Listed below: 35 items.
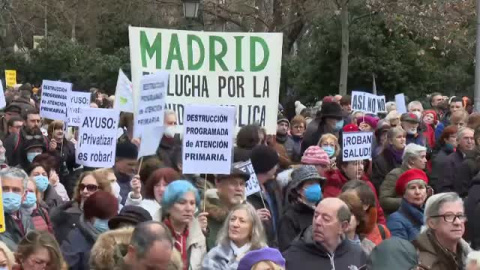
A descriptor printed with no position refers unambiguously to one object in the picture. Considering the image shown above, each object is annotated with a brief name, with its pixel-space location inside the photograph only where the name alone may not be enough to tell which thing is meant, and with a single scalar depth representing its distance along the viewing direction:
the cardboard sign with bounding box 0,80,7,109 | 13.86
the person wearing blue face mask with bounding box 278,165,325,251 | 8.59
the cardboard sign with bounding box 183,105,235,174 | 8.91
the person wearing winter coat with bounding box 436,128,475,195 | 11.91
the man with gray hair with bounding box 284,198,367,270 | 7.02
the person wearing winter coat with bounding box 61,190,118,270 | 7.41
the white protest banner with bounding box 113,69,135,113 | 13.65
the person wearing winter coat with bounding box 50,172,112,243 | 8.42
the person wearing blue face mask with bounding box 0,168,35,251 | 7.95
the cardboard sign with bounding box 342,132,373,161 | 11.25
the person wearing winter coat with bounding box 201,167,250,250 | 8.19
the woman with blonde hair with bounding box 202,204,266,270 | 7.05
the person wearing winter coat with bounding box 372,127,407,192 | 12.41
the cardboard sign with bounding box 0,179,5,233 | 6.89
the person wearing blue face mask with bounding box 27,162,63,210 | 9.81
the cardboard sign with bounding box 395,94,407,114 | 17.60
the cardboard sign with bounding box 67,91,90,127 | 14.49
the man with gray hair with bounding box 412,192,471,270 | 7.16
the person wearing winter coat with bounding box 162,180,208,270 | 7.30
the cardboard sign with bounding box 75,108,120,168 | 10.93
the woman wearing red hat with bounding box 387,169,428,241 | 8.77
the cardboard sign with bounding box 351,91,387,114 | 16.09
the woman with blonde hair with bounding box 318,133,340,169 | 11.34
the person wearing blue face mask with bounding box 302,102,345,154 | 13.59
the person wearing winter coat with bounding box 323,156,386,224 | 10.13
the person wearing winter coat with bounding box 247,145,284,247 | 9.41
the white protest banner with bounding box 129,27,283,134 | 10.66
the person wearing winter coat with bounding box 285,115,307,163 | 14.55
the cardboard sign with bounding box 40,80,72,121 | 14.92
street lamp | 17.45
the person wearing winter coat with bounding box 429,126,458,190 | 12.09
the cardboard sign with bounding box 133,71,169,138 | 9.94
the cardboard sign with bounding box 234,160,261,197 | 9.20
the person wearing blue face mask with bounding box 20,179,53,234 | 8.44
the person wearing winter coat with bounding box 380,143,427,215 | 9.98
